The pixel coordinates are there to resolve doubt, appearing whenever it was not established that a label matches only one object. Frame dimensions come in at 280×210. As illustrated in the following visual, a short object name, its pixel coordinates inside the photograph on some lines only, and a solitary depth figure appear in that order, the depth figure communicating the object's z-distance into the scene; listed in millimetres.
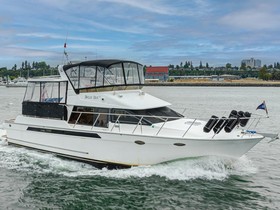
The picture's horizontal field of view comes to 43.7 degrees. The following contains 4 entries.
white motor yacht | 11461
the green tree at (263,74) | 152500
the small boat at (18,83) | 115438
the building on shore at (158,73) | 158550
